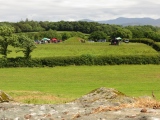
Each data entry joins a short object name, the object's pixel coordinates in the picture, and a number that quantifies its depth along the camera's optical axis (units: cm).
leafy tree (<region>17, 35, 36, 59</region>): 6844
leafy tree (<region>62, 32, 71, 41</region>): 16775
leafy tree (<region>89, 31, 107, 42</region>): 16191
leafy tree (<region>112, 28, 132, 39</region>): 15725
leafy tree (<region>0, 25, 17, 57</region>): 6874
